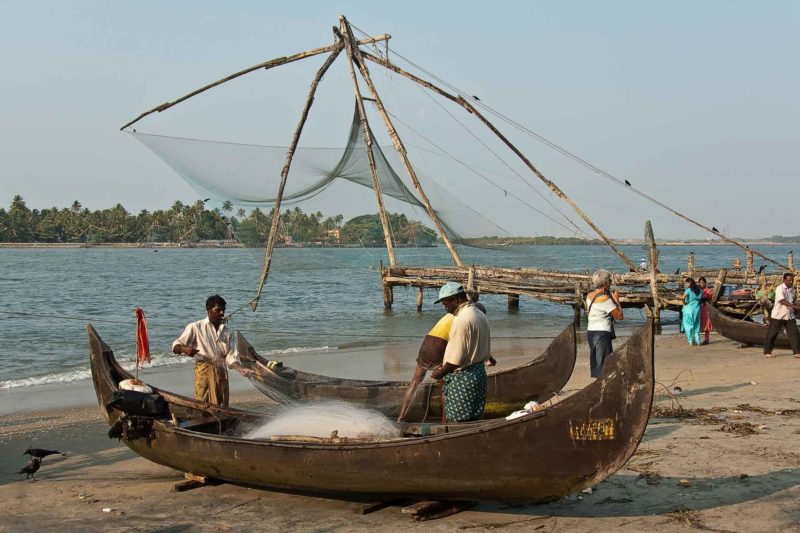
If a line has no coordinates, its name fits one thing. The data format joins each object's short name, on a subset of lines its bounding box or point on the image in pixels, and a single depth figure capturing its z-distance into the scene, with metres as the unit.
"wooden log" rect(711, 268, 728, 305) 14.45
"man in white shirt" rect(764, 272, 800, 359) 10.12
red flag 6.02
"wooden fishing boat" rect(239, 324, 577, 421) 6.60
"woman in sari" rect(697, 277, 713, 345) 13.51
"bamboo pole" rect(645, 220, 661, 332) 12.92
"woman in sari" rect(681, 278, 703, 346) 13.10
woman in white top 6.91
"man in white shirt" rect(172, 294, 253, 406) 5.88
